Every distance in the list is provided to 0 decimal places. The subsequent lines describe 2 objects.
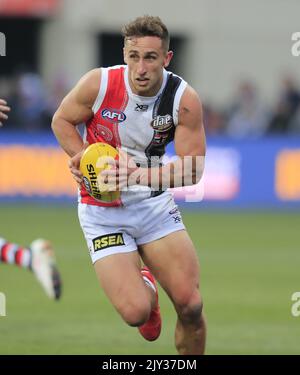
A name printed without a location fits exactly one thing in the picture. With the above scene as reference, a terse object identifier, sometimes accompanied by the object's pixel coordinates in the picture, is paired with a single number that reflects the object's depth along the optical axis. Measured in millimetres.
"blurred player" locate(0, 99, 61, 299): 22750
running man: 16656
